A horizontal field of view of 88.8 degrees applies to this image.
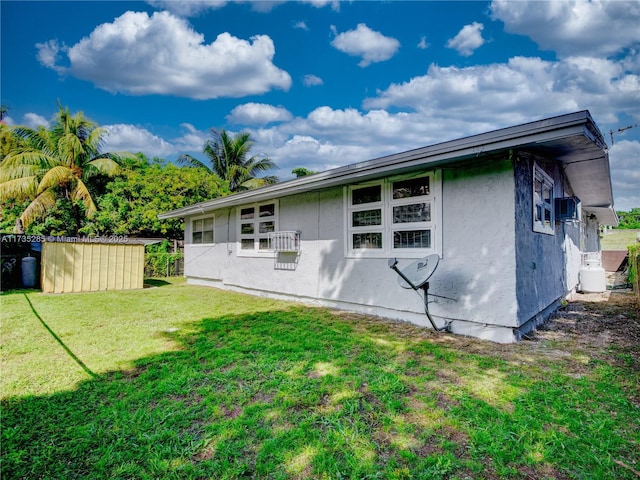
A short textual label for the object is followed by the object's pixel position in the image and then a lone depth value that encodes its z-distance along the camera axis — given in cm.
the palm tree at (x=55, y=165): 1506
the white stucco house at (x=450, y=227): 433
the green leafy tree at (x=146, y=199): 1675
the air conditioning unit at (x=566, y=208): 634
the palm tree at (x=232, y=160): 2211
